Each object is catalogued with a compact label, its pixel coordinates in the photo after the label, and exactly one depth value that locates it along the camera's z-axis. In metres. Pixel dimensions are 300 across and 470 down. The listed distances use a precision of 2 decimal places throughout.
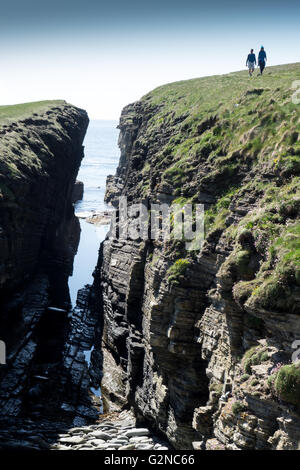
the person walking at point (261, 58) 47.27
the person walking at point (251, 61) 48.97
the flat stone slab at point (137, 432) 33.81
